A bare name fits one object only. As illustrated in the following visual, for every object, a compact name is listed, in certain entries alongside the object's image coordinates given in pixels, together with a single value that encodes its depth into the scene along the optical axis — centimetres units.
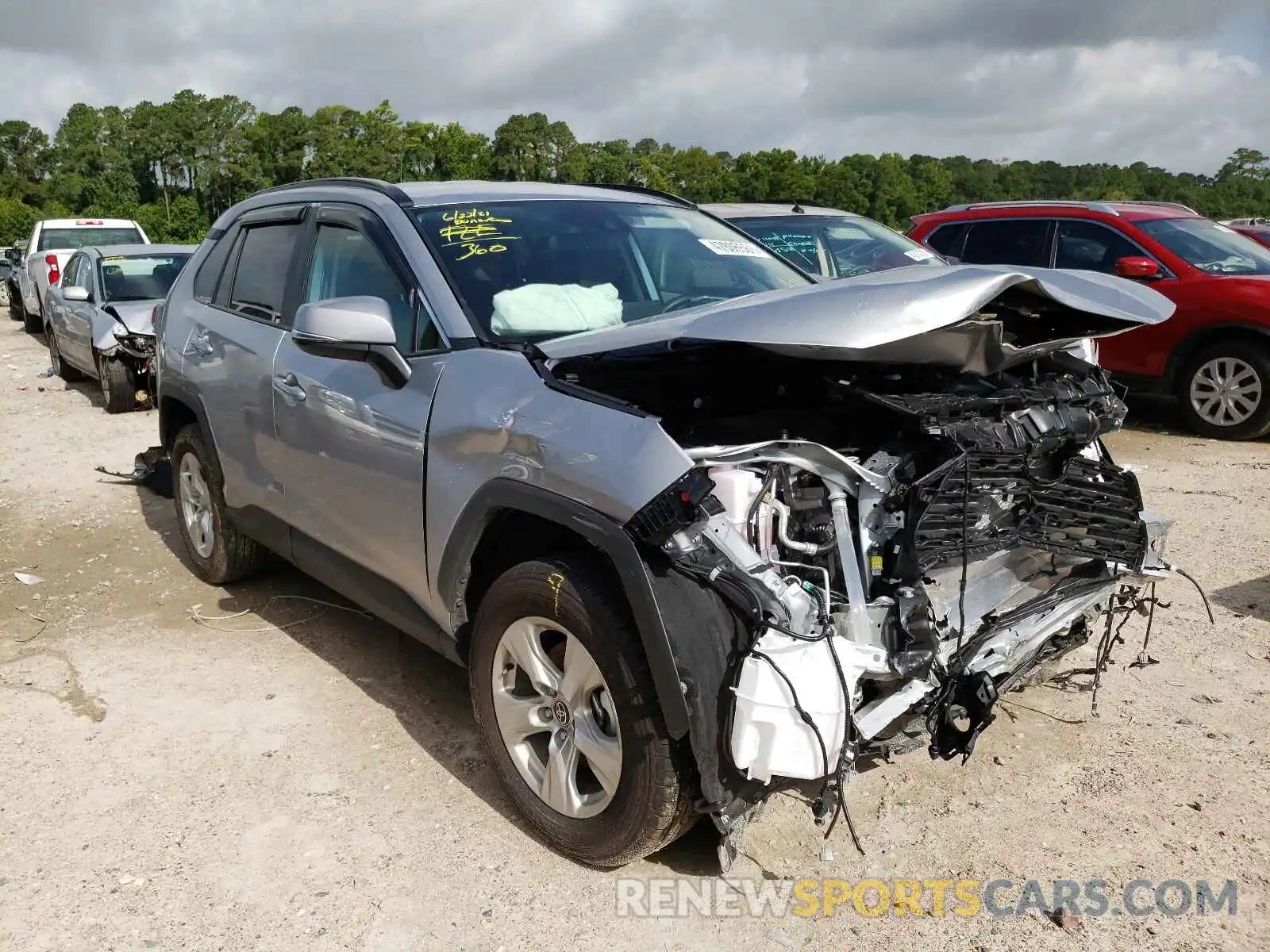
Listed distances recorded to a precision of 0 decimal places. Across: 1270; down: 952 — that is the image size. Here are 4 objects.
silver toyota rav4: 244
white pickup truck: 1647
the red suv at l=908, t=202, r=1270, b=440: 805
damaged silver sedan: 991
